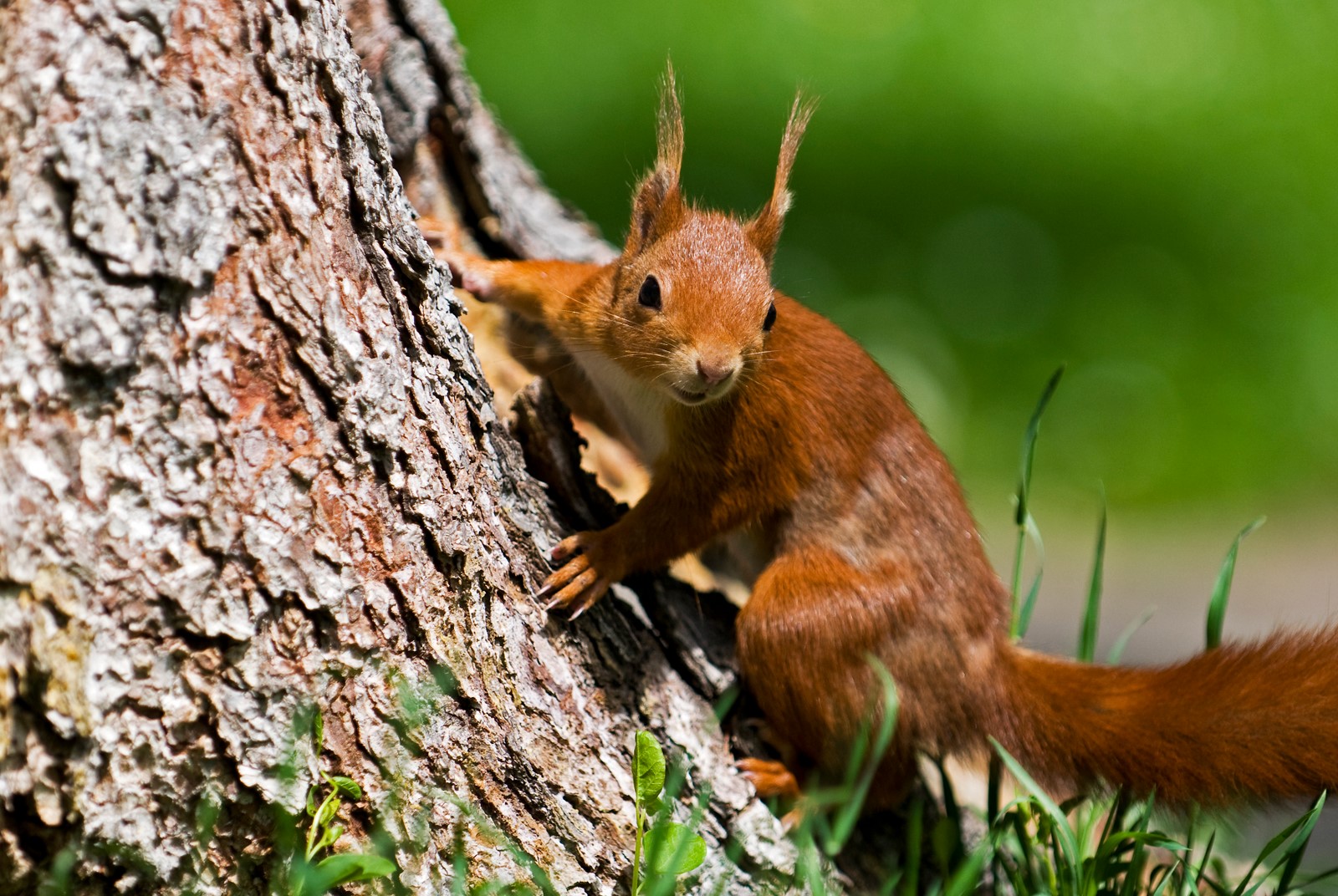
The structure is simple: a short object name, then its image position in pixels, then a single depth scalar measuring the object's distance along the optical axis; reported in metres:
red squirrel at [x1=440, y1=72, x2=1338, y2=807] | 4.74
